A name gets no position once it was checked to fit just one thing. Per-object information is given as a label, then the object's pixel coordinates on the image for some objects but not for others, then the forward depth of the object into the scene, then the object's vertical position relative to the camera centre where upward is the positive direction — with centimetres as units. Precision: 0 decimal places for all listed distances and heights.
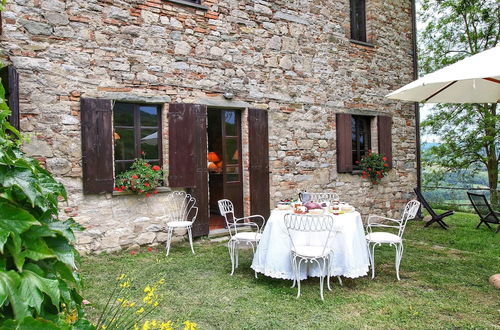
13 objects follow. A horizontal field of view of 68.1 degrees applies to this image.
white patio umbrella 432 +78
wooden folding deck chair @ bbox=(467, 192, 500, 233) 699 -104
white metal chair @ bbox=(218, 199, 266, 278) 439 -93
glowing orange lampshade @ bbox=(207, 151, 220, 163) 781 +11
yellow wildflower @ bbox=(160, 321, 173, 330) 145 -66
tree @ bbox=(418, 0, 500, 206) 1072 +295
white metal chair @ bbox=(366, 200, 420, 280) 419 -92
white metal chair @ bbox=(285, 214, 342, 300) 367 -86
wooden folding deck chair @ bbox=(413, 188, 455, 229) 731 -118
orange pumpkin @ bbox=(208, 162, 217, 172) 755 -10
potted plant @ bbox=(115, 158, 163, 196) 512 -21
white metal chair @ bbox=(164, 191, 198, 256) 562 -70
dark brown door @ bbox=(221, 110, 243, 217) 637 +4
